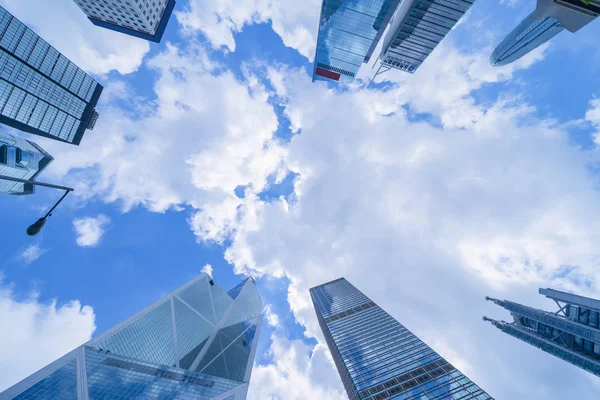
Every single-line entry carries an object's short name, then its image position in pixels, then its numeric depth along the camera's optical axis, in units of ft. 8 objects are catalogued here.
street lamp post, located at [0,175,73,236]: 35.60
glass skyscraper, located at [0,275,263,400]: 160.76
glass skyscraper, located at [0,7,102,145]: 279.69
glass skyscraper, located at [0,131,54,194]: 214.10
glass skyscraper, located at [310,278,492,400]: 194.49
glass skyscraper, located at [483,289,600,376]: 173.68
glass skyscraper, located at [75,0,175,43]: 311.68
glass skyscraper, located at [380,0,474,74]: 278.26
